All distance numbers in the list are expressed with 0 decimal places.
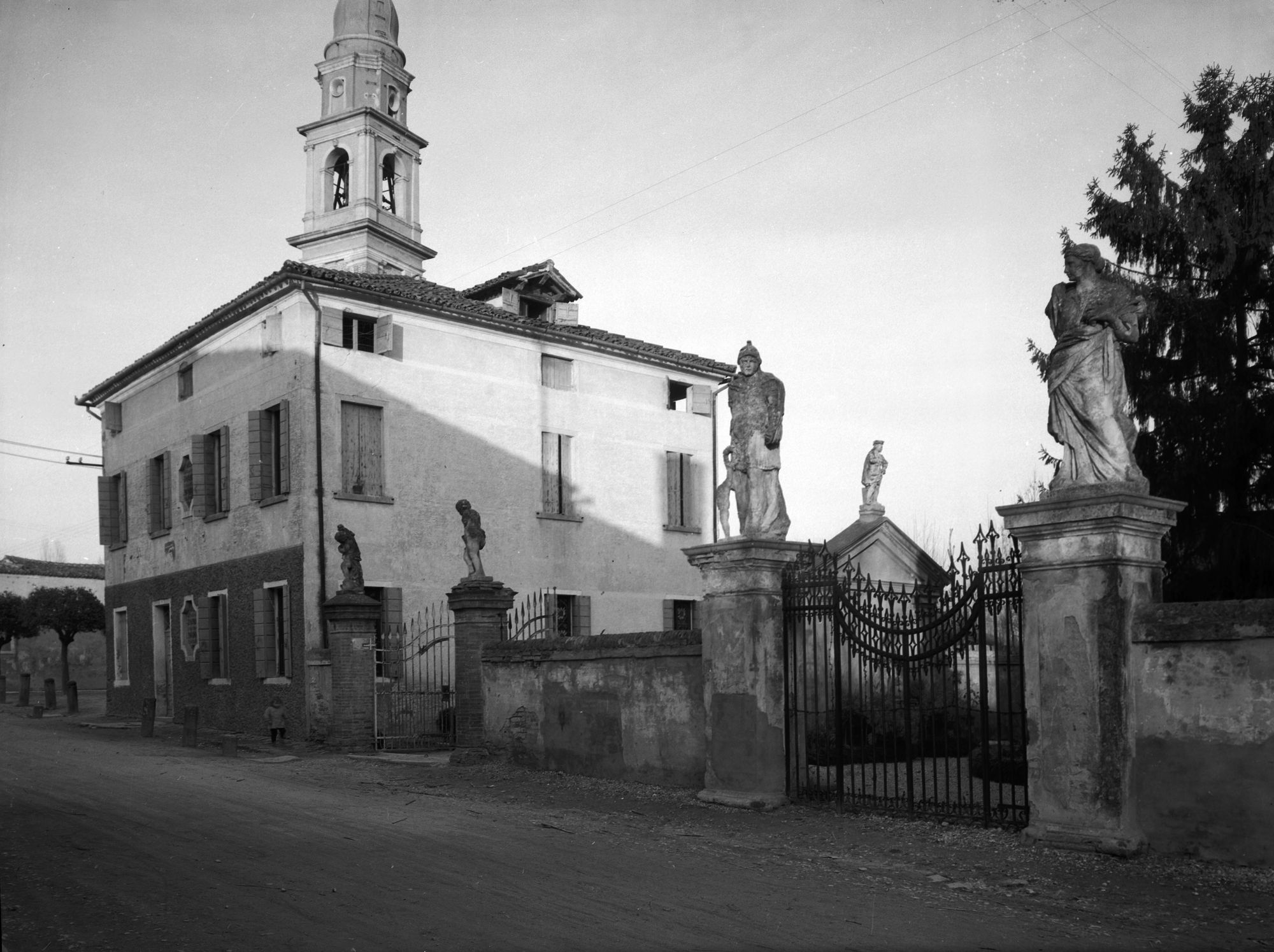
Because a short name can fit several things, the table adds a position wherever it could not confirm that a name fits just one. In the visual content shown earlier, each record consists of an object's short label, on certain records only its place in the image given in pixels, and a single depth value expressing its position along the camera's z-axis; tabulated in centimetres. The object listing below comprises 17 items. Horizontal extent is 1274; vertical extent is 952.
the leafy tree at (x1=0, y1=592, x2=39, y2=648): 3984
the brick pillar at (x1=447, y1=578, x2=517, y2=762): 1609
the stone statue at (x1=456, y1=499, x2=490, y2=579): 1800
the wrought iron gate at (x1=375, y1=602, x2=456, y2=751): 1928
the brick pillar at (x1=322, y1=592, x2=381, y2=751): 1888
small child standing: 2088
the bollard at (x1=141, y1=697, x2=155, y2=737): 2250
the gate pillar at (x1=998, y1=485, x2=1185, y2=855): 858
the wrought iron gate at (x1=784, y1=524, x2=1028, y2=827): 965
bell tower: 3019
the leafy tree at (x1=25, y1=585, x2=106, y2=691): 3916
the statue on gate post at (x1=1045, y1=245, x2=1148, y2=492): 897
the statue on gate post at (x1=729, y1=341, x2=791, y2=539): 1186
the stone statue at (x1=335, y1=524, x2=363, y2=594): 2002
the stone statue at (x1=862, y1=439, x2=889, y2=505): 2478
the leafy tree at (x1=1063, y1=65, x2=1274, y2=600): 1738
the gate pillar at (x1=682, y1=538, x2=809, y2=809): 1150
